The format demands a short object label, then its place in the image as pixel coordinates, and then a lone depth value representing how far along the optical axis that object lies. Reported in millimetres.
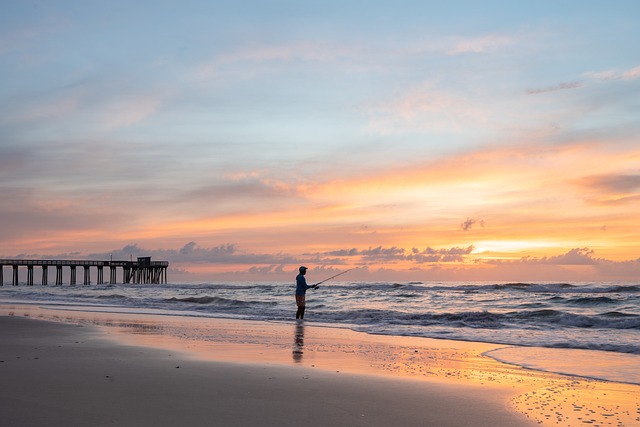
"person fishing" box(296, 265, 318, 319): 22156
